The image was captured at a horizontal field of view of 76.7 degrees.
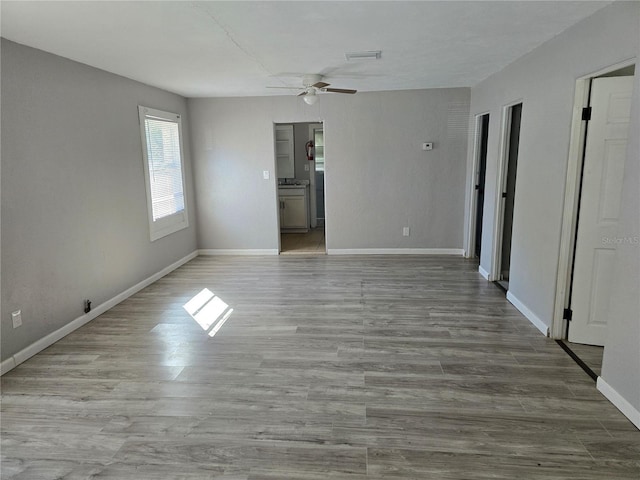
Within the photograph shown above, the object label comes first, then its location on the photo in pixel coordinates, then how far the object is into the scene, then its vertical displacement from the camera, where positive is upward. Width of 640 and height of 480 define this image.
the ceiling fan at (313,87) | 4.49 +0.84
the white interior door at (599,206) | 2.89 -0.35
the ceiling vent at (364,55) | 3.65 +0.97
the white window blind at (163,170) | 5.00 -0.07
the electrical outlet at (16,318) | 3.05 -1.13
